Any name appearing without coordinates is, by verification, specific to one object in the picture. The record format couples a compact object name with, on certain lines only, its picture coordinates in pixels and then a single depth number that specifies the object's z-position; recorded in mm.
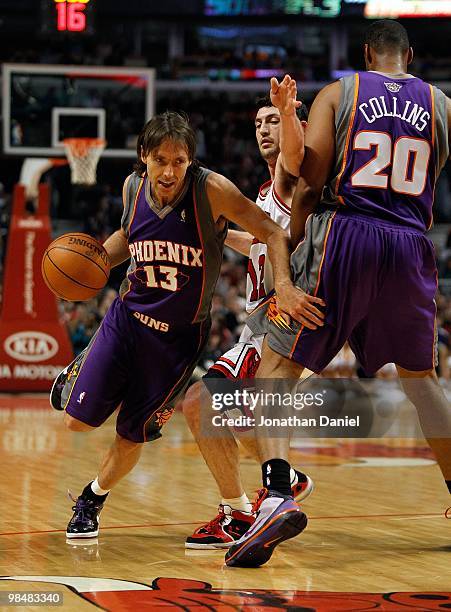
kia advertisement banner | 13367
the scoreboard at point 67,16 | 14422
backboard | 15133
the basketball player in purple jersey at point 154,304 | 4477
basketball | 4793
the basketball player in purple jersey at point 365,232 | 4023
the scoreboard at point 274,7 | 24750
